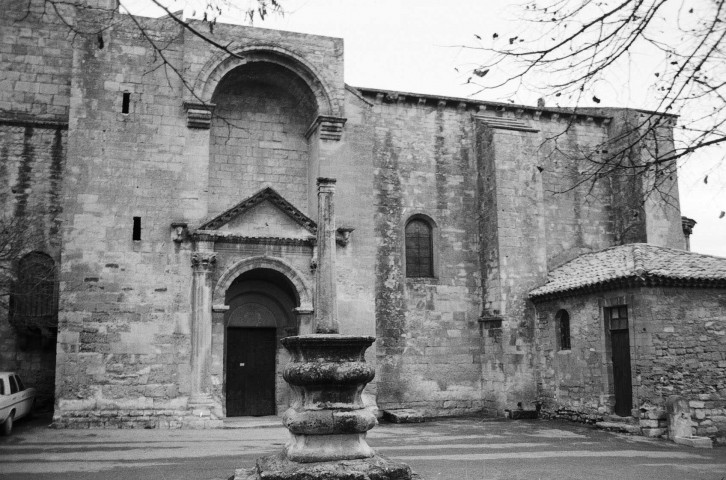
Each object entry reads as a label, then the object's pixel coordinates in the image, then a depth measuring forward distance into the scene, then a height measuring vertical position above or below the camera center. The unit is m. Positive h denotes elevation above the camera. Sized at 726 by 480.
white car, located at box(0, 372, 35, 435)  13.33 -1.43
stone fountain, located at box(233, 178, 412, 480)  7.09 -0.97
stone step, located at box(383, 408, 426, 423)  16.45 -2.15
